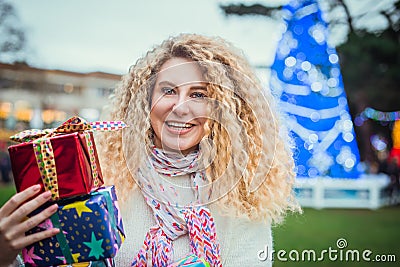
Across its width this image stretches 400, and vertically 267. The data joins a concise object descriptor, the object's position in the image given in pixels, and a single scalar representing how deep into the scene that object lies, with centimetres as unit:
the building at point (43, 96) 907
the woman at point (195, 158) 107
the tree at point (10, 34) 823
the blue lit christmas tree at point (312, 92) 571
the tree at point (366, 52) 831
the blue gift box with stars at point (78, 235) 83
